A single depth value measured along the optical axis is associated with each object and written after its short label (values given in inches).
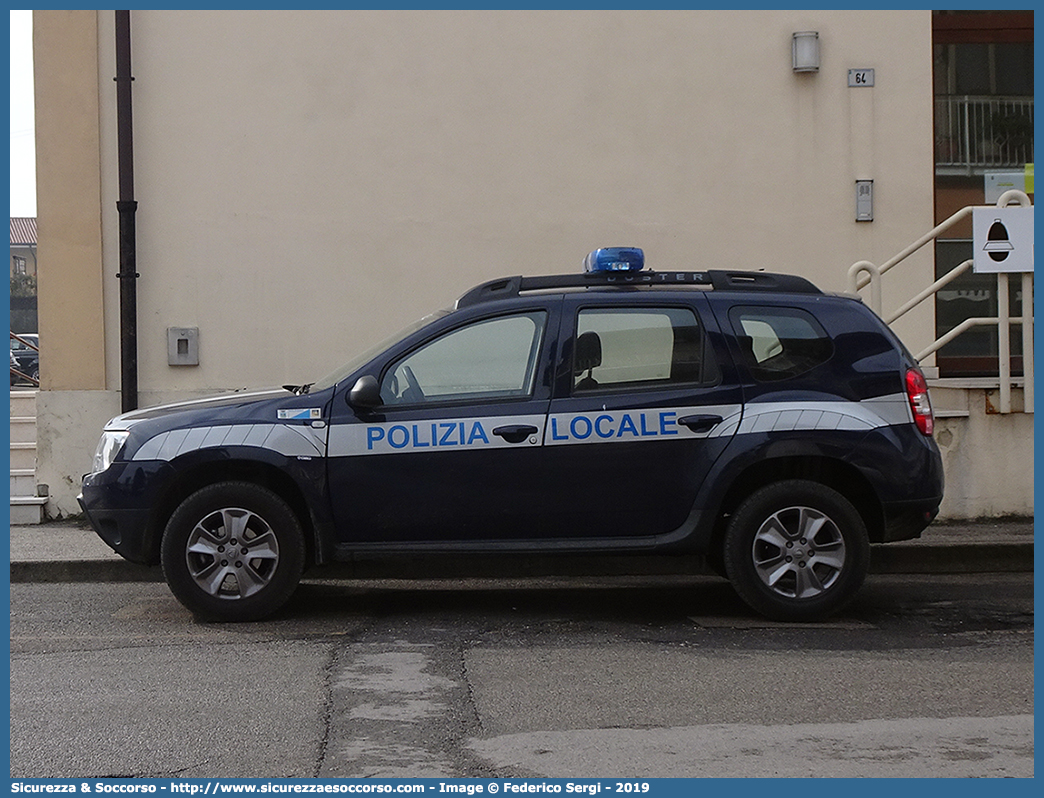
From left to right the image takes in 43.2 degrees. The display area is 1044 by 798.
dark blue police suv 272.8
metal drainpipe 430.6
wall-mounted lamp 450.6
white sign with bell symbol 398.3
